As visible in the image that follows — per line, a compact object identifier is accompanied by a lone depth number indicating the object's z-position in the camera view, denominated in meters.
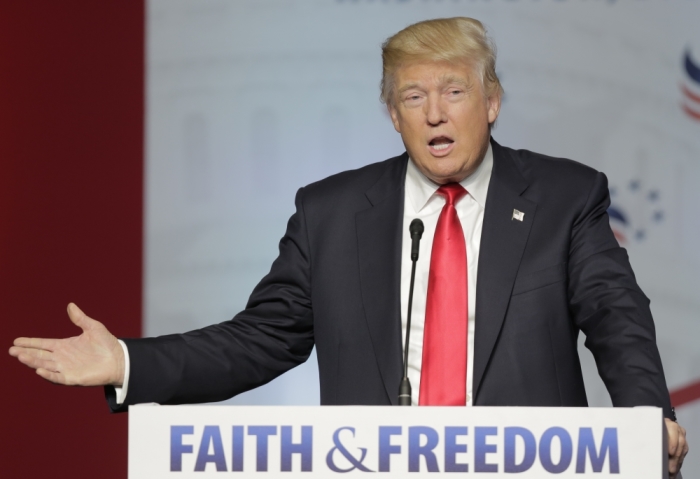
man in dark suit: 14.15
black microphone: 13.93
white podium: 13.75
